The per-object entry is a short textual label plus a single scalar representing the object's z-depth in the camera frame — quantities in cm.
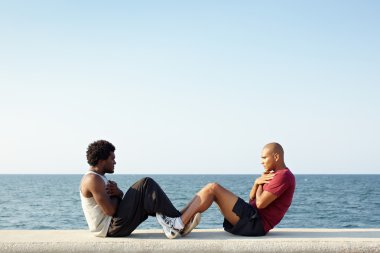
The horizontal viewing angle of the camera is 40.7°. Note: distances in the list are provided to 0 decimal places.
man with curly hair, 571
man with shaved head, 592
